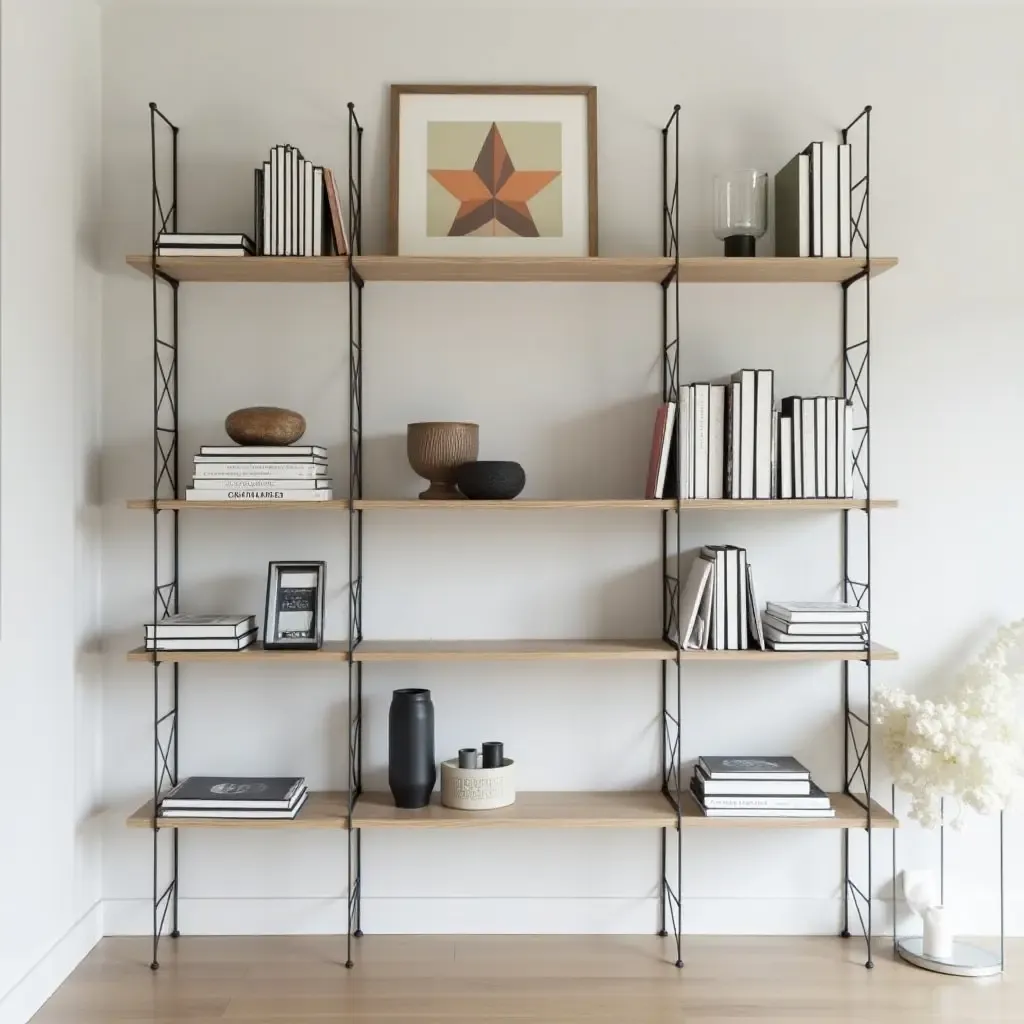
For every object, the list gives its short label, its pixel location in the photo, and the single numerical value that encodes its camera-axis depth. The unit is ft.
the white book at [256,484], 8.86
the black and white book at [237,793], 8.88
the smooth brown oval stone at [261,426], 8.93
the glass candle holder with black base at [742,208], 9.12
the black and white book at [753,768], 9.00
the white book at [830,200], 8.93
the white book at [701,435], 8.95
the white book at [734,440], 8.93
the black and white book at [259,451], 8.89
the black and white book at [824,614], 8.91
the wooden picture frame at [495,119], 9.62
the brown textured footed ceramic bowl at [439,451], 9.03
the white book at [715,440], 8.96
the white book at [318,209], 8.93
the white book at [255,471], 8.87
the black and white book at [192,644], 8.93
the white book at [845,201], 8.91
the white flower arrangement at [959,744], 8.58
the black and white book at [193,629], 8.93
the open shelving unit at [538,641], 8.84
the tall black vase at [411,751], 9.08
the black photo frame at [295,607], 9.07
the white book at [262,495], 8.84
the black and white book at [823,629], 8.91
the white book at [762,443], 8.94
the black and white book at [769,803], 8.93
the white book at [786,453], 8.98
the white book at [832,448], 8.97
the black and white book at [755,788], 8.97
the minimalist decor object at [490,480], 8.86
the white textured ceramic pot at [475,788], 9.09
